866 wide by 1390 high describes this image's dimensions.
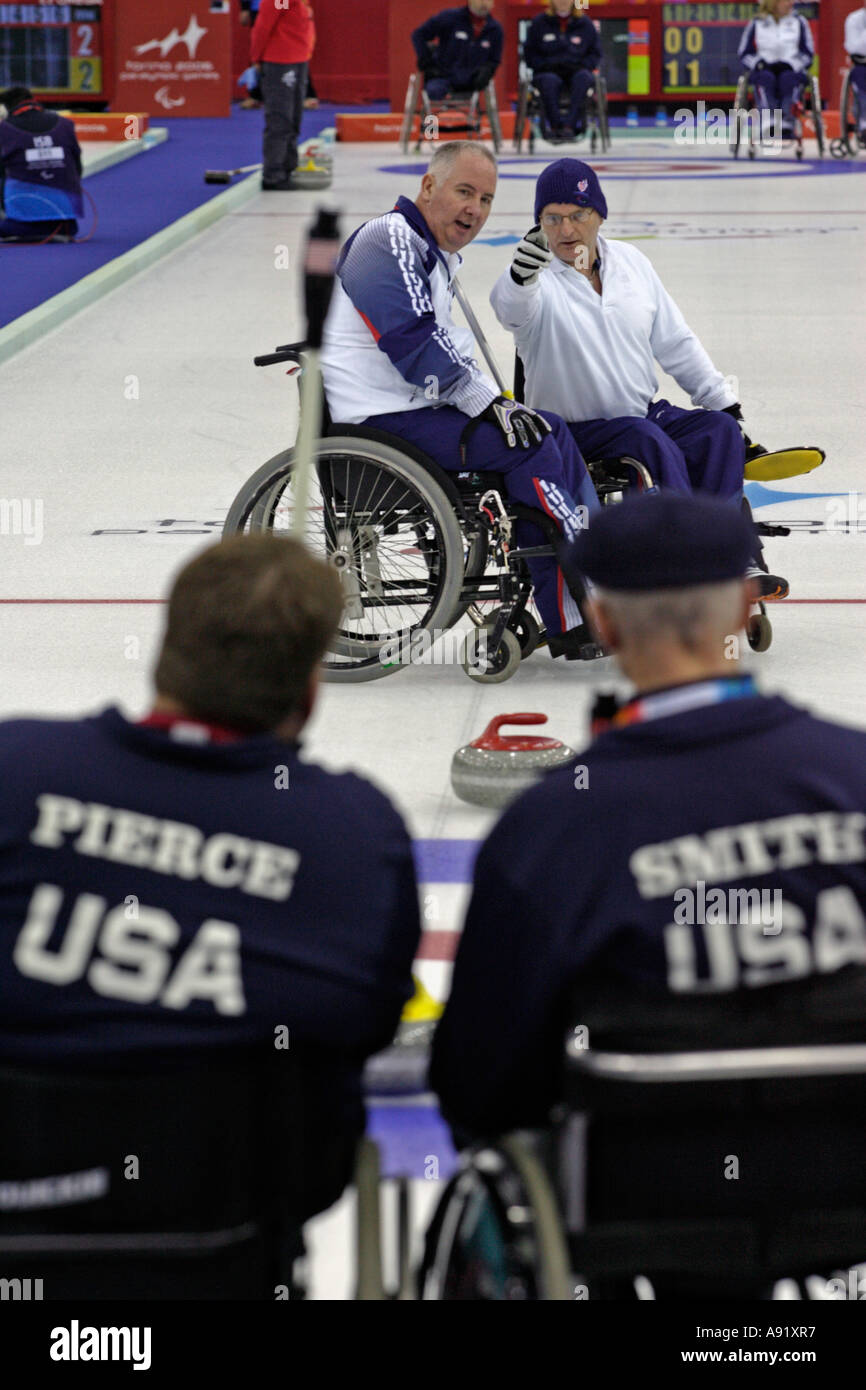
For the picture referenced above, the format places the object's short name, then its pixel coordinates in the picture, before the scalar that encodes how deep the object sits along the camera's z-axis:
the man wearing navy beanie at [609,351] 4.74
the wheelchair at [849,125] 18.30
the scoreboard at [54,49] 21.55
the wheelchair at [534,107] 18.17
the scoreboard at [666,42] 21.78
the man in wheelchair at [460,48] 17.41
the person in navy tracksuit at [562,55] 17.55
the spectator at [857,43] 17.41
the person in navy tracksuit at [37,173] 11.58
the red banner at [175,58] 21.78
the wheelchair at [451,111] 18.05
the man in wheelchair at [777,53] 17.81
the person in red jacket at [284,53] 14.44
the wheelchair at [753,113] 18.38
